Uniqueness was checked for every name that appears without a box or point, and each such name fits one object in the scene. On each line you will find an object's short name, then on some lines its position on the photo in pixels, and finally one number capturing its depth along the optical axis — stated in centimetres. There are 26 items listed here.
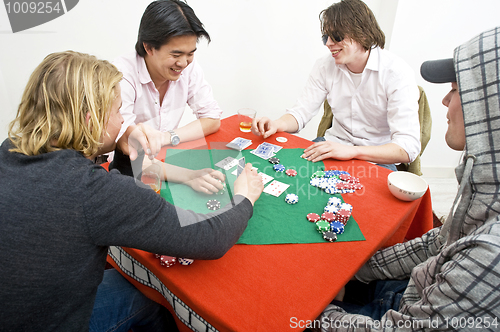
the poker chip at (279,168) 157
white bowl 135
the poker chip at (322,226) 117
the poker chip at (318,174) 152
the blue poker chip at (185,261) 101
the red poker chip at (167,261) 100
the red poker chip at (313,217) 122
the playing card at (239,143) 177
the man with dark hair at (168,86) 151
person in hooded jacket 74
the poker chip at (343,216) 120
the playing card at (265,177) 147
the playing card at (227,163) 157
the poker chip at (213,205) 121
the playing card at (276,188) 139
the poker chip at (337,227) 116
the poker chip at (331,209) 125
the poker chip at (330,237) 113
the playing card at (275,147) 178
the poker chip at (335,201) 130
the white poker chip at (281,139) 191
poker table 87
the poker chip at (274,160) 163
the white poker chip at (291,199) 132
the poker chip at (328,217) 121
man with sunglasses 184
